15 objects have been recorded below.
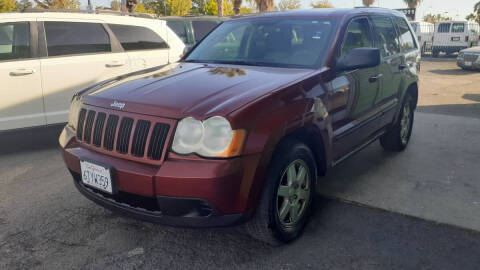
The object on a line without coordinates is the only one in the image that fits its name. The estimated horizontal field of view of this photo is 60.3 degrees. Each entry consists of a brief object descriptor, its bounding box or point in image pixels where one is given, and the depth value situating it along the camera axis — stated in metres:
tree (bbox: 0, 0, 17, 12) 31.30
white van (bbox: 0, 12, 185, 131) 4.71
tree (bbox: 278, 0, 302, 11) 53.27
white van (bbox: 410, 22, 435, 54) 23.61
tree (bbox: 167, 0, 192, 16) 39.64
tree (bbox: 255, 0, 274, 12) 22.72
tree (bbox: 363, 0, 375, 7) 38.72
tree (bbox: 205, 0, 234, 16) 37.78
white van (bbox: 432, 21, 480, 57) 21.02
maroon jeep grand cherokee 2.35
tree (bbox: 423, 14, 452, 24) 74.47
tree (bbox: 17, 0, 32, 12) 38.36
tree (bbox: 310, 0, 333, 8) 51.79
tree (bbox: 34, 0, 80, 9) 29.24
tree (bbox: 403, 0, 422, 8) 49.22
